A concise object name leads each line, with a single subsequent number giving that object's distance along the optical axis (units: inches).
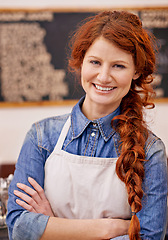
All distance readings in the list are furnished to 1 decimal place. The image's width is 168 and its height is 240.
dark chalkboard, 101.3
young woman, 44.1
